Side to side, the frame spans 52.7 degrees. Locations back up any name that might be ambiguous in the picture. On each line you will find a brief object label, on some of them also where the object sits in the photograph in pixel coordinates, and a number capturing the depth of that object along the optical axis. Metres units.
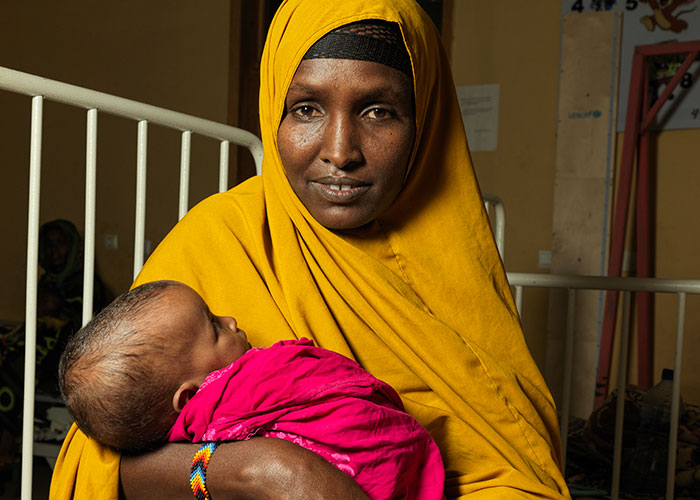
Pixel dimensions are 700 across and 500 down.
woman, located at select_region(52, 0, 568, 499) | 1.17
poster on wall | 3.76
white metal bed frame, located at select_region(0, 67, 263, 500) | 1.25
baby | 0.92
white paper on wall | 4.25
